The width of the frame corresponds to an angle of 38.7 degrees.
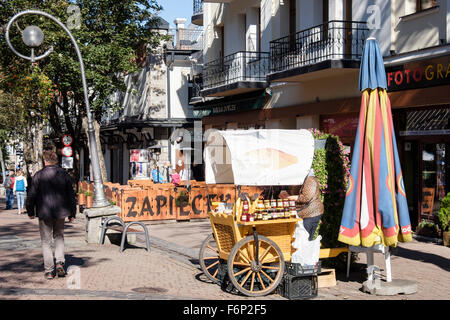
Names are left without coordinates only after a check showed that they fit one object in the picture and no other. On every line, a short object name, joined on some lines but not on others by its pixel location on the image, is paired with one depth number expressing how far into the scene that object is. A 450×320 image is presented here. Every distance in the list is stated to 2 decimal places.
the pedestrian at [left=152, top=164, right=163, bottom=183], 28.91
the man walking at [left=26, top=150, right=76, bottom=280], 9.56
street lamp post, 15.62
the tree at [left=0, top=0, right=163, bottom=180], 25.11
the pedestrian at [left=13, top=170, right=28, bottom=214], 25.59
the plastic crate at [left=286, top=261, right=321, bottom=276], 8.36
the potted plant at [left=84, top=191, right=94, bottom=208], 22.25
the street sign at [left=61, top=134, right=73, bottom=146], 27.30
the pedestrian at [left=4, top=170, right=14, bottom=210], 28.36
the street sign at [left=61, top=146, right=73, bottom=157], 26.77
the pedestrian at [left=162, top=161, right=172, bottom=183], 32.70
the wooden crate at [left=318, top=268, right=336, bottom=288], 9.08
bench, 12.95
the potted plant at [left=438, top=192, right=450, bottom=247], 13.37
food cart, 8.59
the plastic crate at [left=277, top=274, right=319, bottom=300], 8.32
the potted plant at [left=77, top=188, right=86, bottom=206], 23.05
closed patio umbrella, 8.62
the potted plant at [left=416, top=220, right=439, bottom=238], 14.25
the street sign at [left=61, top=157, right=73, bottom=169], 26.68
